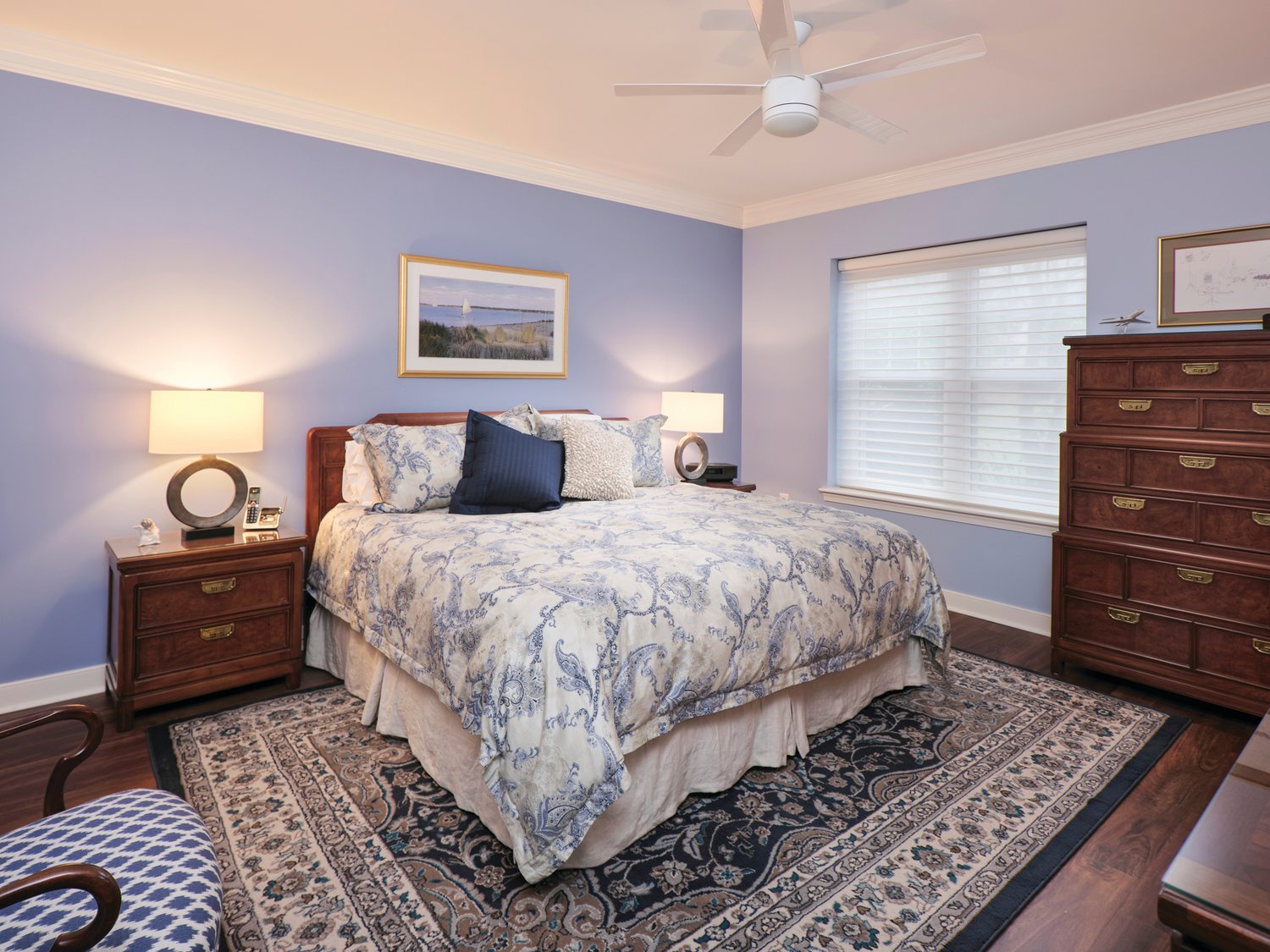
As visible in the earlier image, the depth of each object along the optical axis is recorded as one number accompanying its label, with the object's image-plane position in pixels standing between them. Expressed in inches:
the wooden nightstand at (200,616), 107.0
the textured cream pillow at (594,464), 140.2
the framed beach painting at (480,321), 150.7
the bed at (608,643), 71.5
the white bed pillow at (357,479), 132.0
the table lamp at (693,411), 182.5
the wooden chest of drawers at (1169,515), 111.0
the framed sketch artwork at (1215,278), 125.5
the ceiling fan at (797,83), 83.7
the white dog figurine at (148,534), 113.3
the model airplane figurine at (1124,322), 132.9
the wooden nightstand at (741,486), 186.1
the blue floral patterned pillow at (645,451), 154.8
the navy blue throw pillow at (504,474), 127.6
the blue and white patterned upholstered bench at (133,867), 44.3
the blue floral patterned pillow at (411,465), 127.2
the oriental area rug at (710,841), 69.0
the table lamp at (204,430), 111.1
